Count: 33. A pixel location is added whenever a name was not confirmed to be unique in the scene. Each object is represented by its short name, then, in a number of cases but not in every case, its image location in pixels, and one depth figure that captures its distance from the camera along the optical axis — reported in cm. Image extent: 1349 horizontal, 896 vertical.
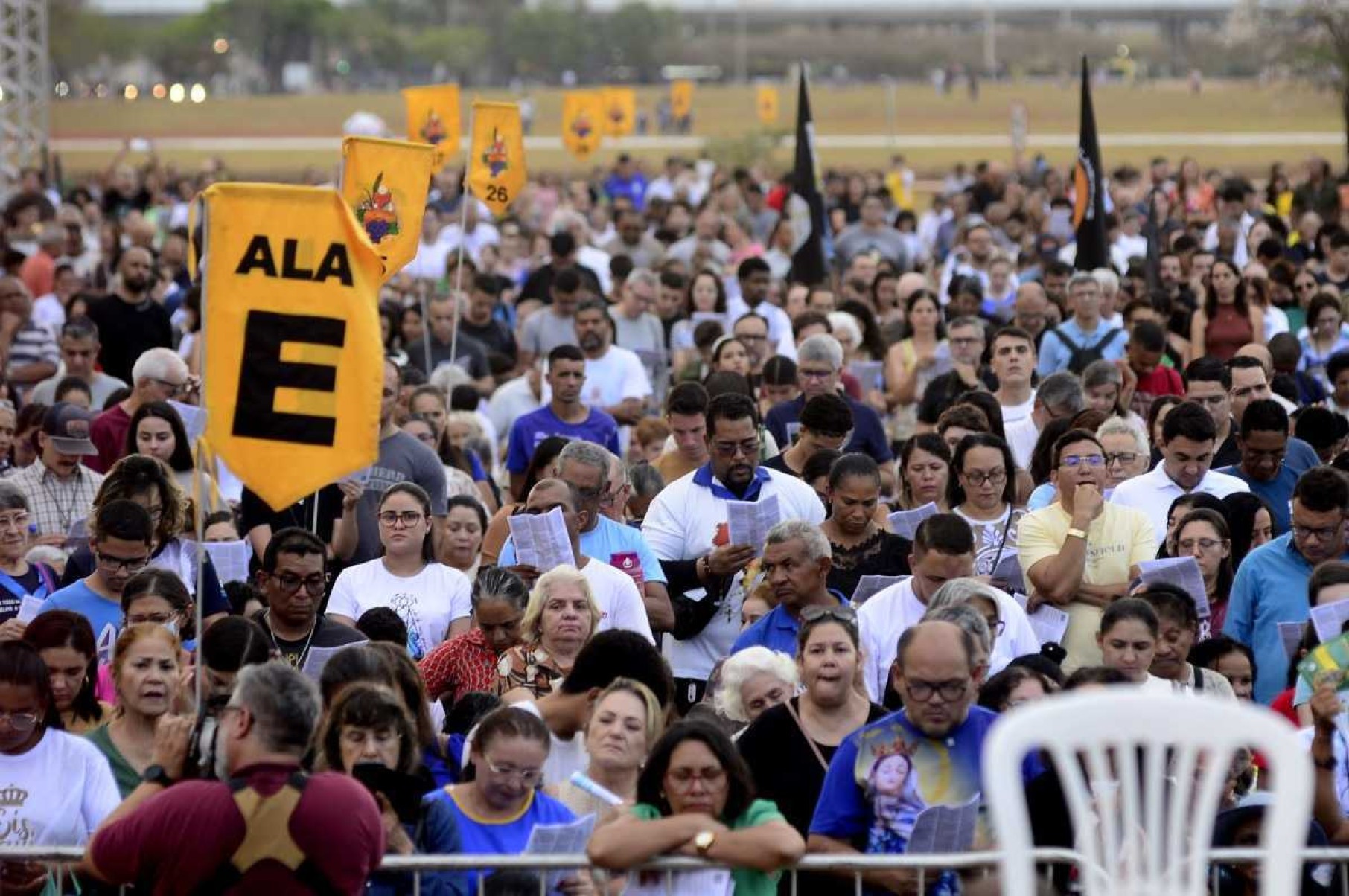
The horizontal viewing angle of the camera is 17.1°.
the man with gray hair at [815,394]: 2246
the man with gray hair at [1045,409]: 2195
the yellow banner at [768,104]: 9546
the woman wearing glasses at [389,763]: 1201
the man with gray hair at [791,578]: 1590
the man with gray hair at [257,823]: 1043
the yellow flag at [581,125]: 5299
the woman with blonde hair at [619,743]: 1273
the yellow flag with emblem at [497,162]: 3028
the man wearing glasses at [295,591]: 1612
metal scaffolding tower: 5841
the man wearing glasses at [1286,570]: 1668
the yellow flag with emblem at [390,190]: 2227
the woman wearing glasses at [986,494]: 1773
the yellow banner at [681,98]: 9207
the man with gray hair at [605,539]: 1776
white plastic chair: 789
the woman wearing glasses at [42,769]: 1248
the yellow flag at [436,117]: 3610
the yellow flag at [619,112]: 6916
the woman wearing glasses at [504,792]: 1206
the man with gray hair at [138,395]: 2242
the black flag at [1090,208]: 3247
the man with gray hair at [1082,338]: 2777
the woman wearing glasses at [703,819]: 1131
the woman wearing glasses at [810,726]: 1317
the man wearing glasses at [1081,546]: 1688
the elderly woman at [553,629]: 1490
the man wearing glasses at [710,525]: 1803
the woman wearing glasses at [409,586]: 1741
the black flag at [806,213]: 3540
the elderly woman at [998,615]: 1456
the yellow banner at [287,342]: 1217
